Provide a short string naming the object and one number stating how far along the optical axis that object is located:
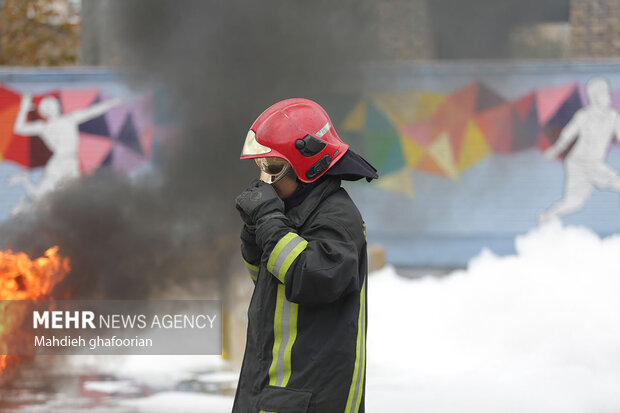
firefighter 10.70
